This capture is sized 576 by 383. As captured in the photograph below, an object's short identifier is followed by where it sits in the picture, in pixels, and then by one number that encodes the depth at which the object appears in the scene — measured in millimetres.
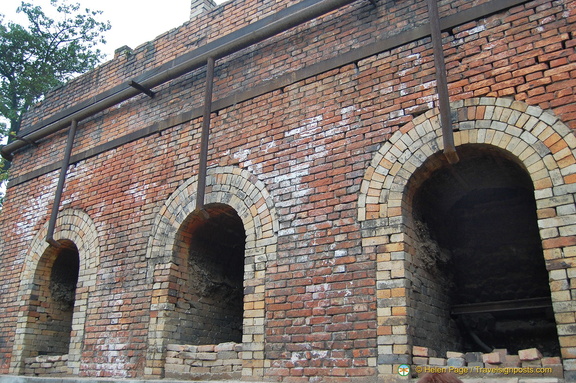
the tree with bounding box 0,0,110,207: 13180
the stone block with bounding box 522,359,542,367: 4133
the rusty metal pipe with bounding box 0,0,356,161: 6301
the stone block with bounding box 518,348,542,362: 4147
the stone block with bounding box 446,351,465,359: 4510
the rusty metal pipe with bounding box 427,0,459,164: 4801
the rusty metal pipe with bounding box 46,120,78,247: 7941
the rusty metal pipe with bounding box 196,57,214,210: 6371
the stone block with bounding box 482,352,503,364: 4289
